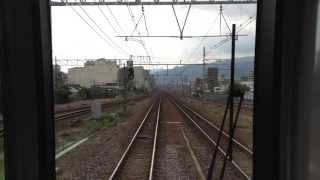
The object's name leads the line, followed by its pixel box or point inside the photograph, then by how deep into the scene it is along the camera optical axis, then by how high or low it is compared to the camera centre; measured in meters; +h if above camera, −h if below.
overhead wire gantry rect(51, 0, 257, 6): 2.76 +1.14
